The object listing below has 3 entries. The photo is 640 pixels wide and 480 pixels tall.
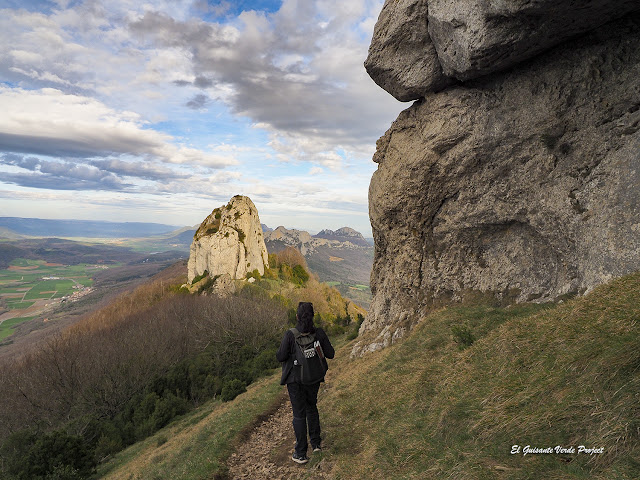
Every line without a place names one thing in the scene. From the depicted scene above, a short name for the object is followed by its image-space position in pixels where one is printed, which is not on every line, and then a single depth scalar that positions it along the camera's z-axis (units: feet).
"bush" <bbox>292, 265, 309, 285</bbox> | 292.20
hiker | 26.20
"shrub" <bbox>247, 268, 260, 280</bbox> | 254.68
